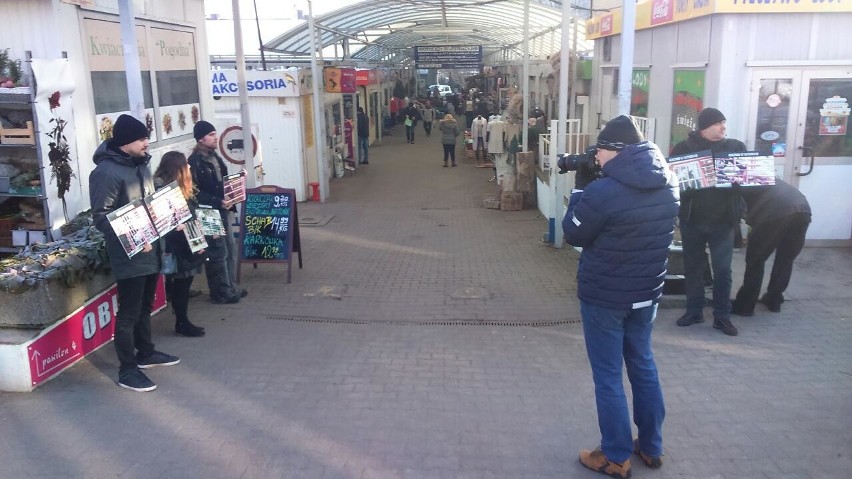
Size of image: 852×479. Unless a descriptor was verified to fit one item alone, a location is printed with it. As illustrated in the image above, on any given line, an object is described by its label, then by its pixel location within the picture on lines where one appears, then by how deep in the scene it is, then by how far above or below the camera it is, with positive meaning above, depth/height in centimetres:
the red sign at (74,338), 478 -171
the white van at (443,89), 5228 +19
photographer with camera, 340 -88
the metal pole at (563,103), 945 -19
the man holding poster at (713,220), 566 -108
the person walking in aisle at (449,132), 1995 -115
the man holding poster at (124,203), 462 -71
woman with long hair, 544 -112
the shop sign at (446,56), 2866 +143
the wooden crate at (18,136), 580 -29
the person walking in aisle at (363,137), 2084 -131
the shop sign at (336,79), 1566 +32
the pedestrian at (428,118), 3073 -116
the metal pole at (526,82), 1384 +15
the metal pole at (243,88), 827 +9
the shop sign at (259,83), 1375 +23
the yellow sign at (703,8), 770 +88
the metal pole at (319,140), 1457 -97
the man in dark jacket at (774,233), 593 -125
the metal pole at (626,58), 648 +27
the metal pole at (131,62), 597 +30
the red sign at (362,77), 2080 +47
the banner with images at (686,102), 852 -19
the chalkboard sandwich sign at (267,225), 806 -147
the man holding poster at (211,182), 656 -80
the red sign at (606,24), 1264 +115
